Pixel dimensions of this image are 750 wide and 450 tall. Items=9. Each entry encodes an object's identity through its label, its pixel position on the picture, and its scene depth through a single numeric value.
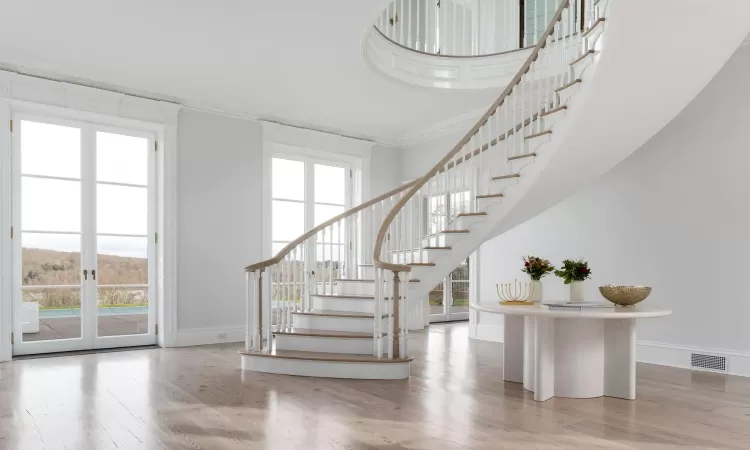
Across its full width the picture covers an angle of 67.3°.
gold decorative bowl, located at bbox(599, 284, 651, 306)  3.92
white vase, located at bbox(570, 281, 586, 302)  4.26
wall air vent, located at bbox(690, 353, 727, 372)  5.00
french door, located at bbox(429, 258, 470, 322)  9.24
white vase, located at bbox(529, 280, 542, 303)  4.42
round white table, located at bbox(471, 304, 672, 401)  3.93
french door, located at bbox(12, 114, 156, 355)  5.84
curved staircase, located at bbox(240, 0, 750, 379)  4.66
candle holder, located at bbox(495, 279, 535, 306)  4.19
